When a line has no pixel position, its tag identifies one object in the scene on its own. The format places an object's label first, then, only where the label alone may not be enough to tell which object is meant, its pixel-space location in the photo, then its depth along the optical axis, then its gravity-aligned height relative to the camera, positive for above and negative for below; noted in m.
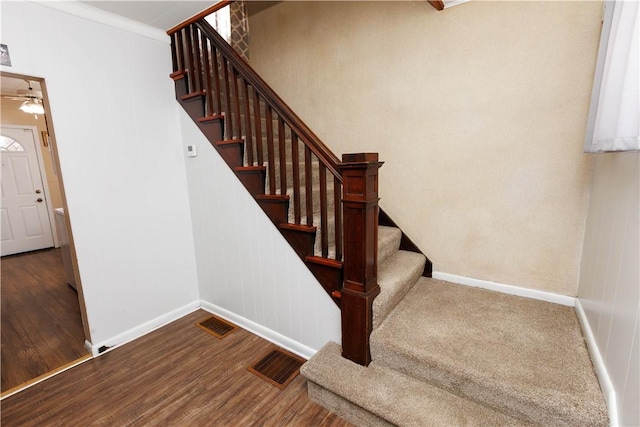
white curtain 0.97 +0.26
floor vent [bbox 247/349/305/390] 1.87 -1.38
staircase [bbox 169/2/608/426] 1.34 -1.02
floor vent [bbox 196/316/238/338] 2.40 -1.37
